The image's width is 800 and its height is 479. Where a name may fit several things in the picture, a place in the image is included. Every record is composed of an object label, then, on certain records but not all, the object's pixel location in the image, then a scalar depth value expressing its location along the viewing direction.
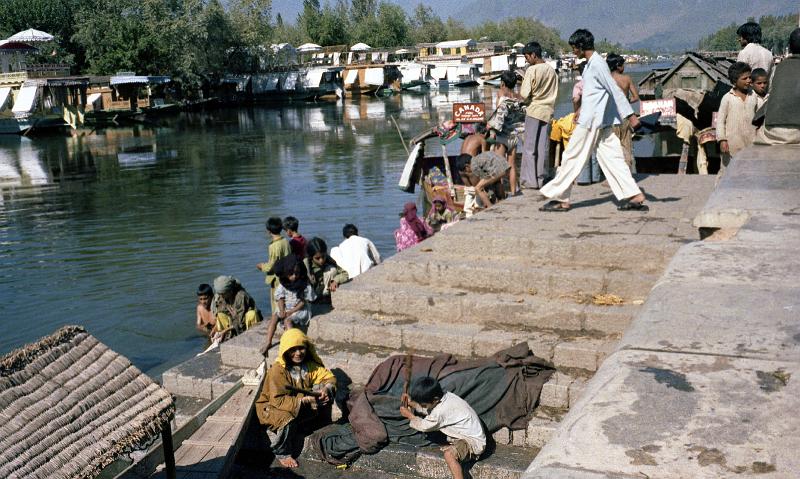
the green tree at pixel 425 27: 115.31
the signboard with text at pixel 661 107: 13.29
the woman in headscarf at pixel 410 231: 9.90
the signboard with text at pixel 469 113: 12.15
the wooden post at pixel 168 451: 4.59
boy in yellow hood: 5.52
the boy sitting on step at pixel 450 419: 4.98
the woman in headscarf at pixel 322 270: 7.24
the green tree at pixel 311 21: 94.69
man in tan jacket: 8.85
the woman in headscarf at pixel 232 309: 8.52
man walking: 7.07
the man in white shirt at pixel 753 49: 8.73
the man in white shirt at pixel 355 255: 8.08
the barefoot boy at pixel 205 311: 9.32
